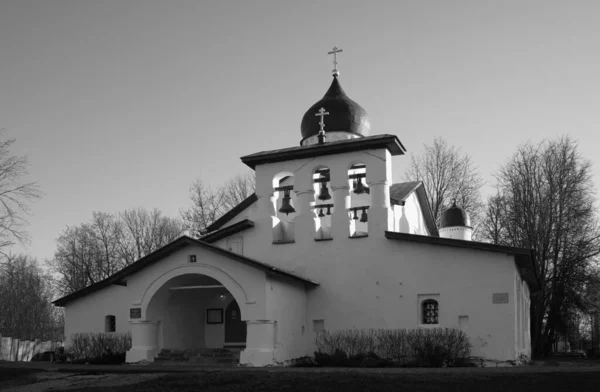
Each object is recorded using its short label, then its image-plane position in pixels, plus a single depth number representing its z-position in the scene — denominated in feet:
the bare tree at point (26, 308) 180.34
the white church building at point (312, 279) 65.00
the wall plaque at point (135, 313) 69.10
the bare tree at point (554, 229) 108.47
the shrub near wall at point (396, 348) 62.64
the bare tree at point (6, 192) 78.59
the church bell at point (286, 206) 75.66
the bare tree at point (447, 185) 133.80
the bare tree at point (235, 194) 154.51
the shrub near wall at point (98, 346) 72.43
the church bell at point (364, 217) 74.74
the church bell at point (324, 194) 77.05
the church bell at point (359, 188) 73.77
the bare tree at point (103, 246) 156.66
